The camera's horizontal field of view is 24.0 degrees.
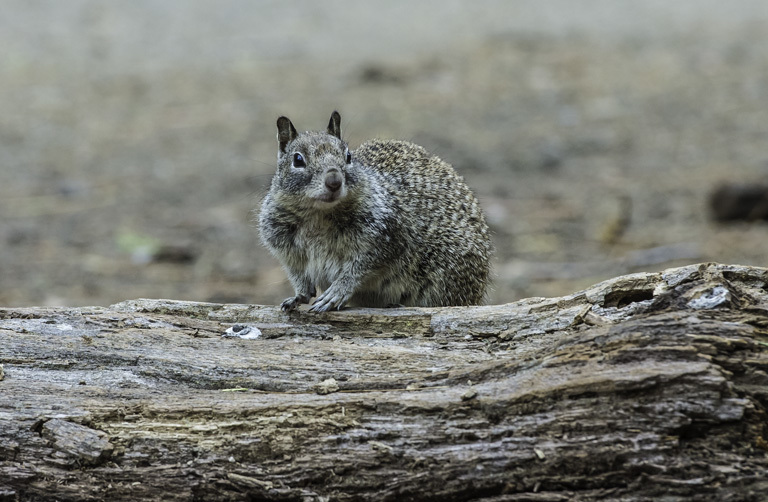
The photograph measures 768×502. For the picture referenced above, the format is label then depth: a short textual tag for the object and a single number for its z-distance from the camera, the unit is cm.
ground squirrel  1041
